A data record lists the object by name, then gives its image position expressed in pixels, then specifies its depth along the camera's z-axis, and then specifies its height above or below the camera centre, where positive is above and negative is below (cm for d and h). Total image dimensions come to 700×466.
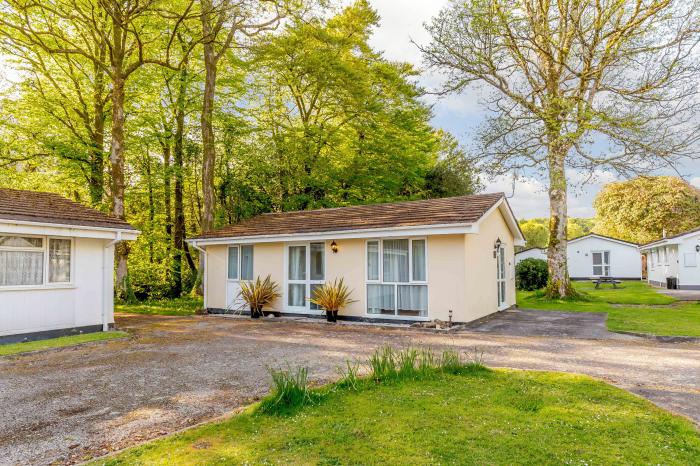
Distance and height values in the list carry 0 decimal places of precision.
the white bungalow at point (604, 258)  3403 +23
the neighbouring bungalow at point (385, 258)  1134 +16
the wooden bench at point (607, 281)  2438 -130
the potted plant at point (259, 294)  1388 -100
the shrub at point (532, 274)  2295 -72
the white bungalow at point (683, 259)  2403 +5
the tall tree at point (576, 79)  1505 +708
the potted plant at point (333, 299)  1245 -106
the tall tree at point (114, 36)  1410 +851
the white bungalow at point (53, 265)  943 +1
